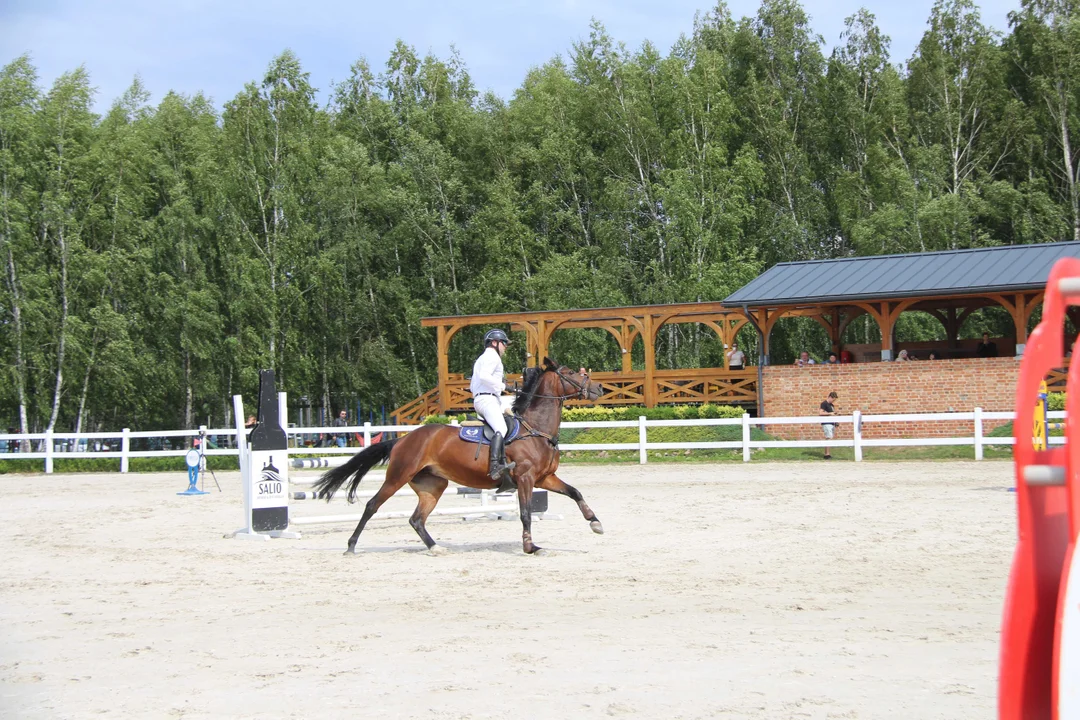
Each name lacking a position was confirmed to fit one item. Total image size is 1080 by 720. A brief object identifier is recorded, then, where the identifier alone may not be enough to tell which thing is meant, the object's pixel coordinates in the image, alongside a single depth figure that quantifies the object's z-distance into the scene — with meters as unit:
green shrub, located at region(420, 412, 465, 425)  31.38
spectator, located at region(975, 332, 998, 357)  27.44
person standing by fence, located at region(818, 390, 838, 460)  24.86
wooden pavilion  26.80
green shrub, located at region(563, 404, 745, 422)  28.66
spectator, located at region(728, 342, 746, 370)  31.20
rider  11.09
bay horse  11.24
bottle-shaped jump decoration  12.80
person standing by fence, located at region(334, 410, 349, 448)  37.88
